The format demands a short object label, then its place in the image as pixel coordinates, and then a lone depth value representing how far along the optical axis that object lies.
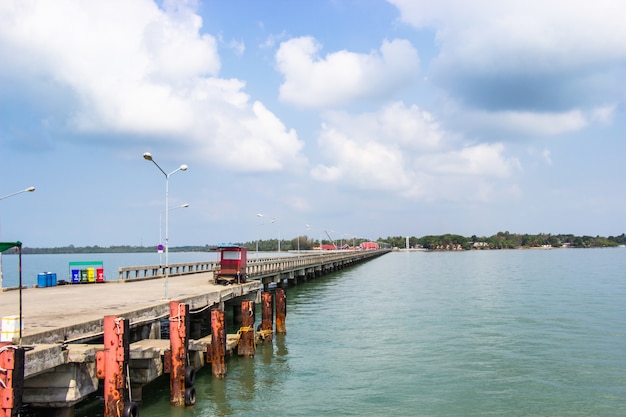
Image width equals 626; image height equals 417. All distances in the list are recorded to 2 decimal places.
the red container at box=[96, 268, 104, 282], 37.66
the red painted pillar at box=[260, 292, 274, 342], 26.97
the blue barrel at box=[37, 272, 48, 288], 34.12
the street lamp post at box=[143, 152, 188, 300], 23.22
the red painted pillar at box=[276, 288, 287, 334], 29.03
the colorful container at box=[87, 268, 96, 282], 37.38
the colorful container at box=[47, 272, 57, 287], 34.72
